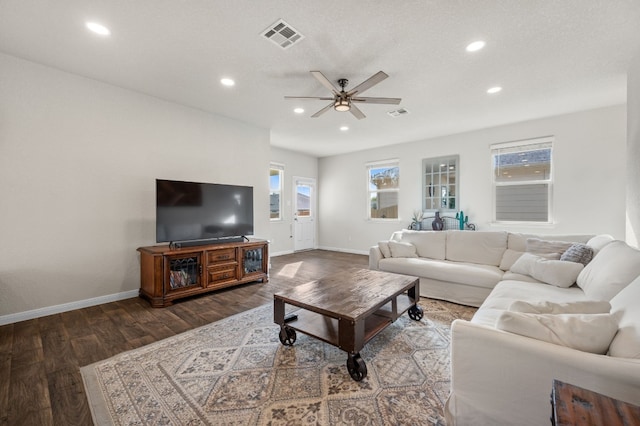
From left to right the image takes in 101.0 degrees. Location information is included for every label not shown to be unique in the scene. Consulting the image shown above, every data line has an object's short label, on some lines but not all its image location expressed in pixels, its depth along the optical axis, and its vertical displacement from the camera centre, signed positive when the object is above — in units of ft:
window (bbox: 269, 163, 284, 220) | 21.68 +1.75
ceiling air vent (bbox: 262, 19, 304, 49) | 7.38 +5.21
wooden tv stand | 10.37 -2.53
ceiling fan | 8.32 +4.19
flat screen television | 11.10 +0.03
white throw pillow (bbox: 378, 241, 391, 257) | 12.85 -1.78
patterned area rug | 4.92 -3.77
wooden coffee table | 5.91 -2.38
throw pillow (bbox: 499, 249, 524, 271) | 10.65 -1.84
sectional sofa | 3.40 -1.95
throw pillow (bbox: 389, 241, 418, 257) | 12.65 -1.78
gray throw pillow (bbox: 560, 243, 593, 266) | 8.53 -1.33
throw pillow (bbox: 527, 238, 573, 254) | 9.56 -1.21
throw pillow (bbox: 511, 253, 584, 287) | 8.17 -1.84
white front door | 23.49 -0.17
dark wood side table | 2.29 -1.79
